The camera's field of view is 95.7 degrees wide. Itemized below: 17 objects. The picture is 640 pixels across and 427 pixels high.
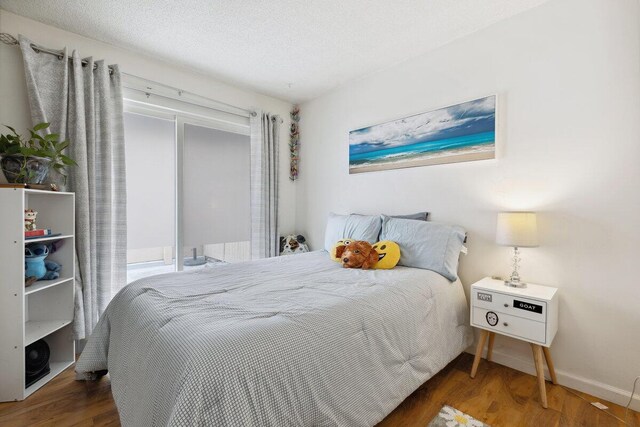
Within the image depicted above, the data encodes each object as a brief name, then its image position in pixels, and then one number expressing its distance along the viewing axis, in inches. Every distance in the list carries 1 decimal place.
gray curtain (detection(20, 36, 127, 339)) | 85.1
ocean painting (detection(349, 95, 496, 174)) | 86.8
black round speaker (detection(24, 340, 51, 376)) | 72.5
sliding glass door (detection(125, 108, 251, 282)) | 108.3
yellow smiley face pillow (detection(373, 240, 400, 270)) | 85.0
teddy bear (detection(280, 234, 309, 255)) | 137.6
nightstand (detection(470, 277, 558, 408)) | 66.1
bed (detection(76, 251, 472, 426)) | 37.0
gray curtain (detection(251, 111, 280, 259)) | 133.4
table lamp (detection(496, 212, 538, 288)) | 70.7
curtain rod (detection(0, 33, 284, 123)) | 79.9
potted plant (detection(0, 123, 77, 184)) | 72.9
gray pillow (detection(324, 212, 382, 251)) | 99.0
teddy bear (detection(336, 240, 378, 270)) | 85.1
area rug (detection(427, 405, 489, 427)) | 59.1
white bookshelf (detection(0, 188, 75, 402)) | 67.6
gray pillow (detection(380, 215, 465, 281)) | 82.2
